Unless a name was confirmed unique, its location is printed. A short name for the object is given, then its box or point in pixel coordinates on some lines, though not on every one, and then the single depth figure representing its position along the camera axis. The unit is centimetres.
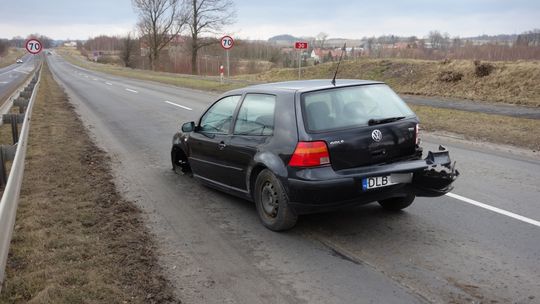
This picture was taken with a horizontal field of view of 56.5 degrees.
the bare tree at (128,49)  9194
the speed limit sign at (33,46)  2516
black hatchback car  482
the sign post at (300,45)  2532
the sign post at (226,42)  3014
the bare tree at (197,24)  5412
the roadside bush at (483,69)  2094
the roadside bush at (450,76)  2197
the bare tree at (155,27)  6425
